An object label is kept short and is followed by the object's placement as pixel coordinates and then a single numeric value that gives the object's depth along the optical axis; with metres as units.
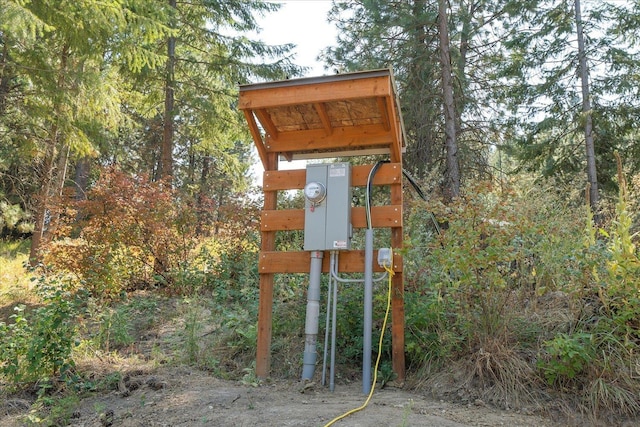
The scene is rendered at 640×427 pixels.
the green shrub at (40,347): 3.94
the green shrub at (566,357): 3.27
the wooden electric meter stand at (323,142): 4.05
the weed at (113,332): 5.20
